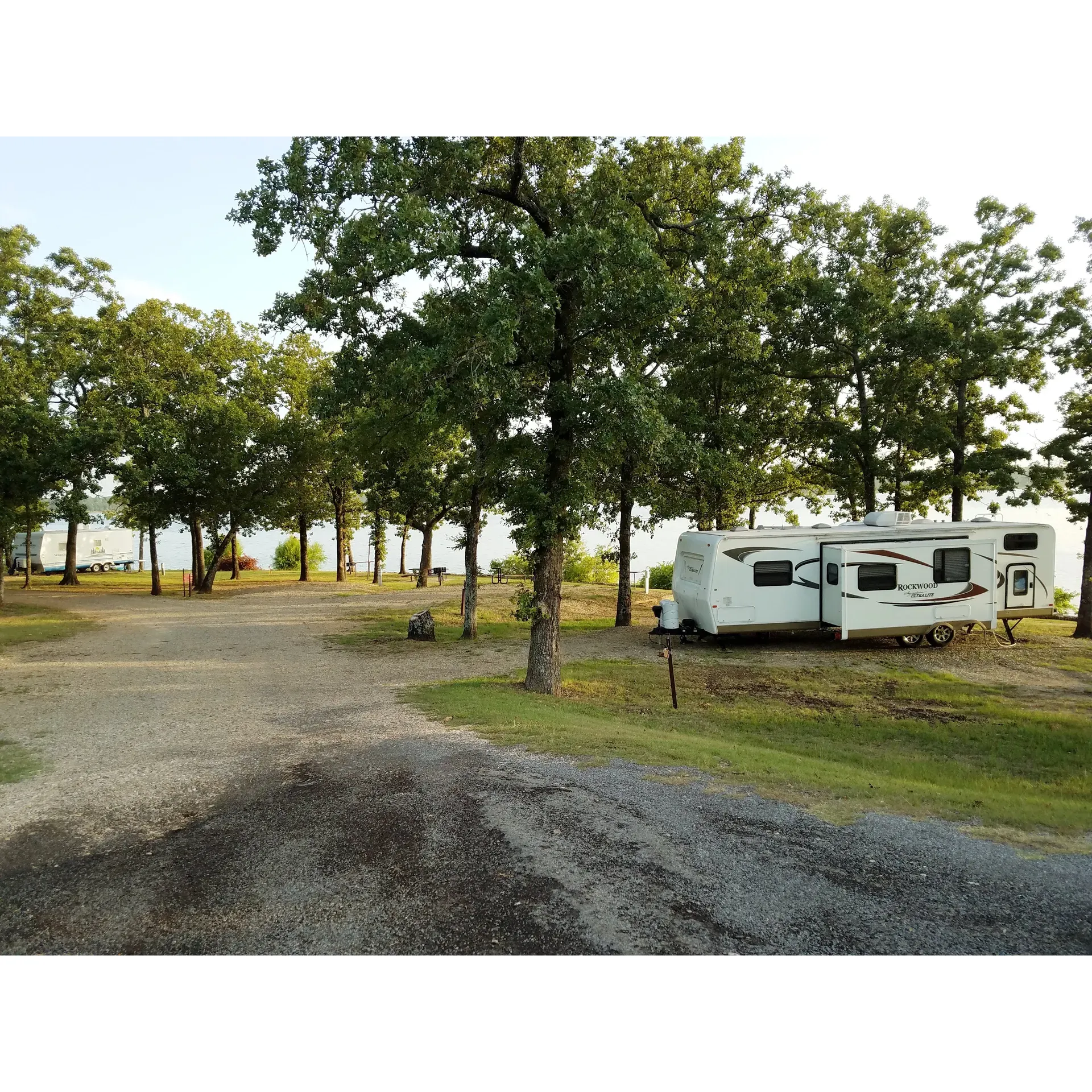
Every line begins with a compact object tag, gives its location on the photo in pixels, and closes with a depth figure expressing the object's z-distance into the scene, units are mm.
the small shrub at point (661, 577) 32875
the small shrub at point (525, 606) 11992
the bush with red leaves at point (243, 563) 42875
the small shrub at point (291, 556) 47219
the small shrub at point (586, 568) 37344
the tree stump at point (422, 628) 18641
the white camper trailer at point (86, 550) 39594
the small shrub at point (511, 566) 34906
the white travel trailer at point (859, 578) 16562
